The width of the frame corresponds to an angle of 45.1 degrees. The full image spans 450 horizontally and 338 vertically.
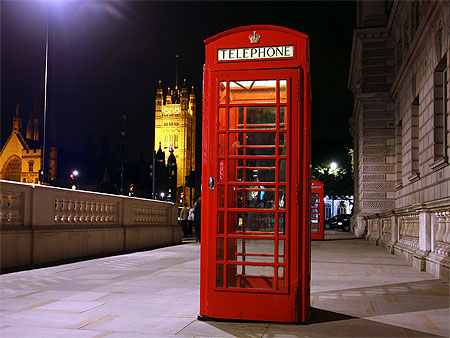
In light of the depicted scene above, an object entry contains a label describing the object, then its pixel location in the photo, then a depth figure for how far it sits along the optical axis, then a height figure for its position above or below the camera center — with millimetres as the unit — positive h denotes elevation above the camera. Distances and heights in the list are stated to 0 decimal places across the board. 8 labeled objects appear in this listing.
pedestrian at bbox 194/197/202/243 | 18766 -436
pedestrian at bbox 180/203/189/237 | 23688 -624
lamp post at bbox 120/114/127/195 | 43016 +5846
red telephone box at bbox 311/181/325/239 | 23078 -223
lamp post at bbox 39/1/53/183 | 18969 +4006
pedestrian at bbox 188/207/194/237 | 24714 -800
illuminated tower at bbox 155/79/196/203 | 138750 +19638
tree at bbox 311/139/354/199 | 52906 +4180
